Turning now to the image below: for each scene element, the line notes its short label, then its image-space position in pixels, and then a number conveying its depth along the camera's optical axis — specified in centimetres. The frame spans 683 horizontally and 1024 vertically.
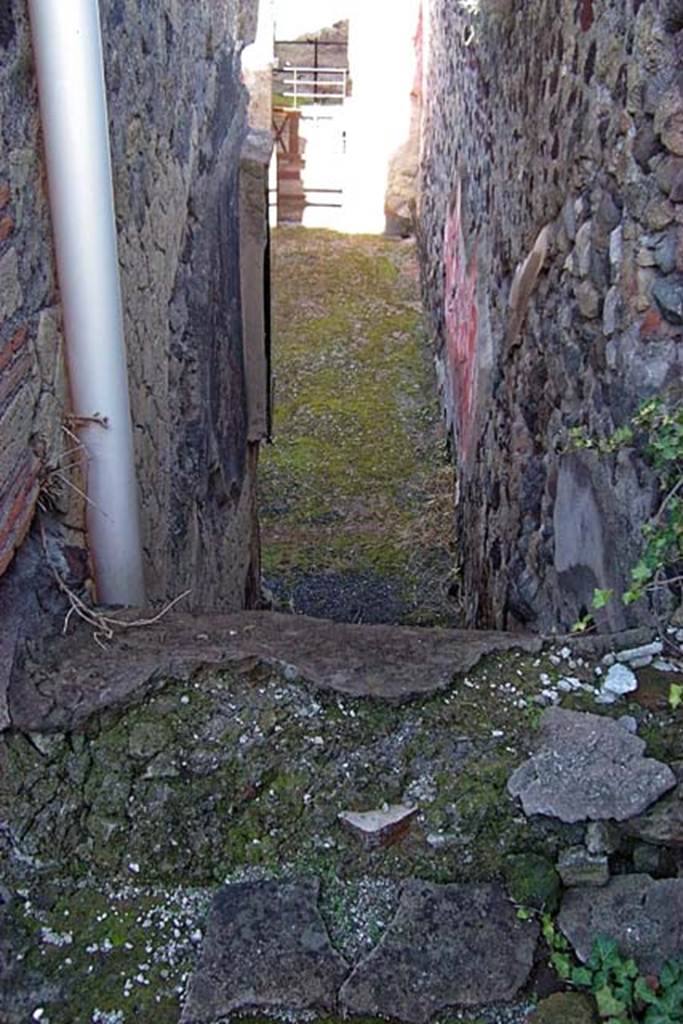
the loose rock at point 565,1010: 145
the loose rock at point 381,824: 169
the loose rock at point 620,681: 193
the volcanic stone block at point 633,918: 153
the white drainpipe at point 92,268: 195
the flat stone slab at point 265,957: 149
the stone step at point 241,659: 185
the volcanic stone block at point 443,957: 149
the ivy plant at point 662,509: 198
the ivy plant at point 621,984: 144
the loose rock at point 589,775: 168
